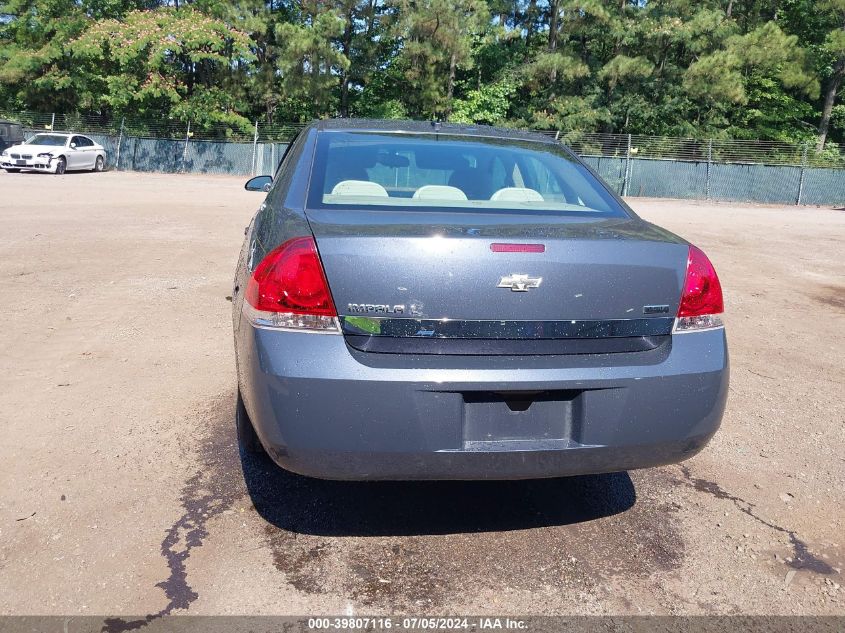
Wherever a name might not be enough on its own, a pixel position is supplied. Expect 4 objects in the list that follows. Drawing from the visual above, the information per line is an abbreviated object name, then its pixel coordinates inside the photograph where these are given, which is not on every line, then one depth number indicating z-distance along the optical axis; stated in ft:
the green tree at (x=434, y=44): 114.01
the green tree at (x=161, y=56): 108.68
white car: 83.76
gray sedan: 8.21
